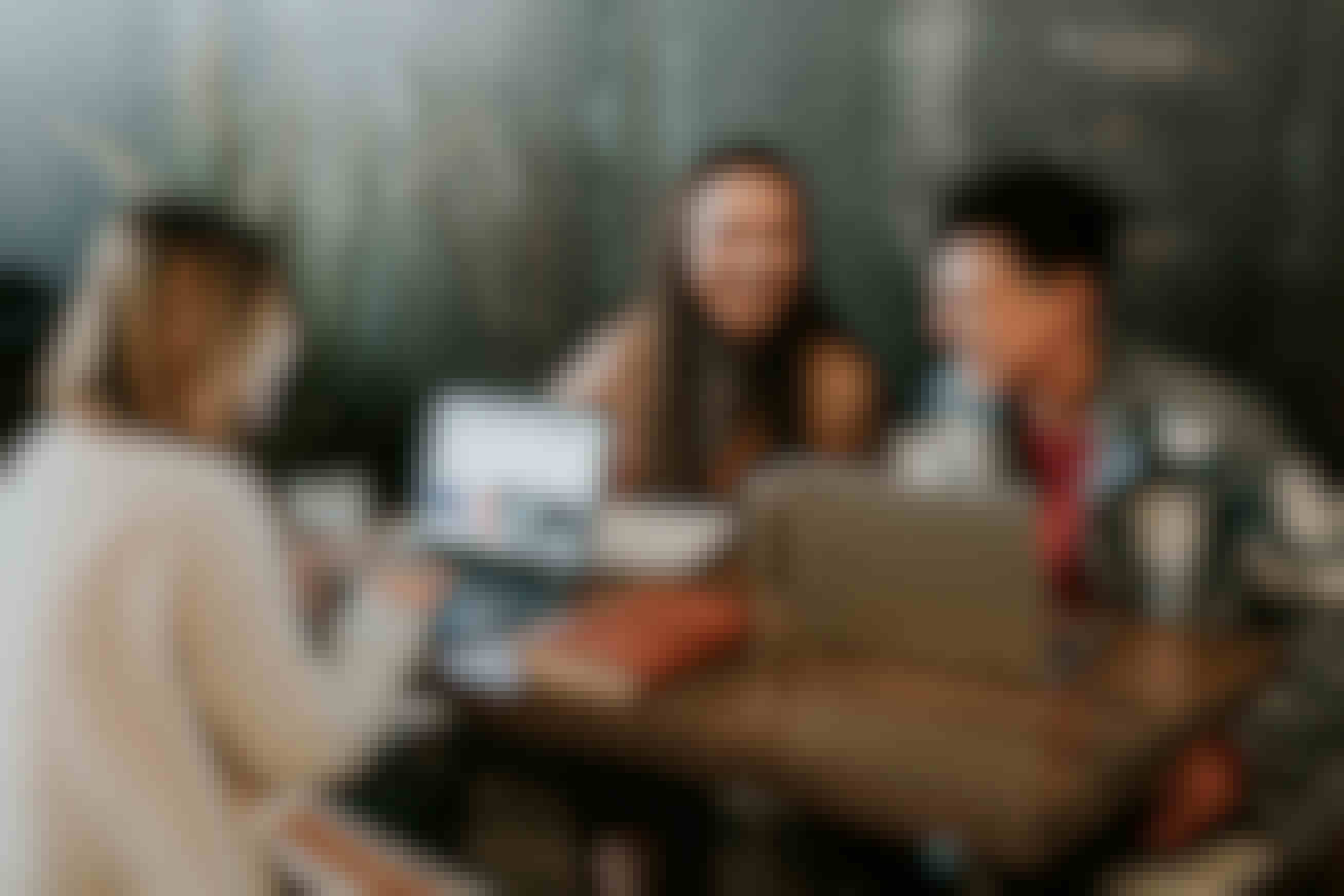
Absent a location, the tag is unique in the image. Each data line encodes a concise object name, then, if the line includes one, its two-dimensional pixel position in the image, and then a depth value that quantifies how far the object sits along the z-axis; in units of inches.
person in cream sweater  154.6
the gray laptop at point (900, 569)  159.0
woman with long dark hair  163.0
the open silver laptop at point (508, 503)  168.1
